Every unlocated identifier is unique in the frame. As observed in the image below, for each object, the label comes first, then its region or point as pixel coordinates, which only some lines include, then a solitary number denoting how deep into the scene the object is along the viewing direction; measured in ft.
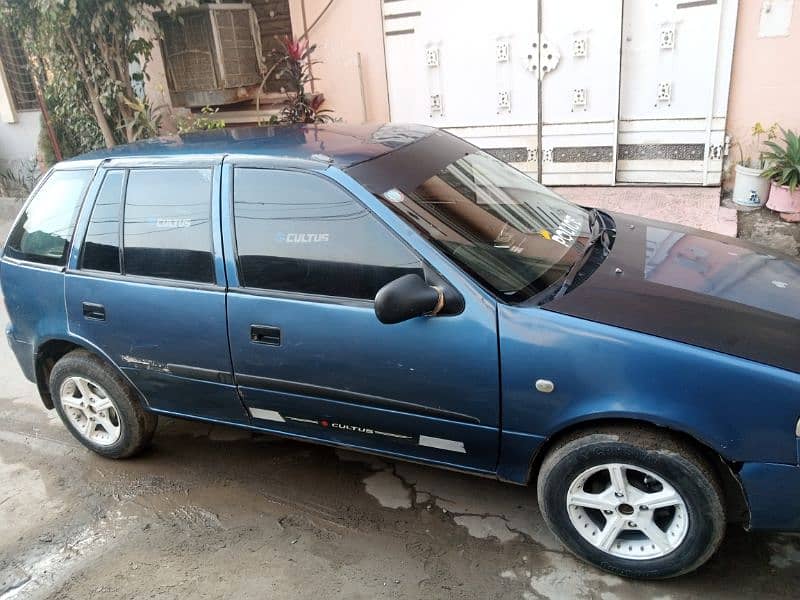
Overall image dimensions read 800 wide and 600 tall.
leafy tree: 22.09
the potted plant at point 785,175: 18.12
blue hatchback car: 7.59
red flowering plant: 23.09
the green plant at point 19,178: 32.86
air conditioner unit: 24.40
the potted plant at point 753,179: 19.11
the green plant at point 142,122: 24.44
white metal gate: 19.49
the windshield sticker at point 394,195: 9.09
